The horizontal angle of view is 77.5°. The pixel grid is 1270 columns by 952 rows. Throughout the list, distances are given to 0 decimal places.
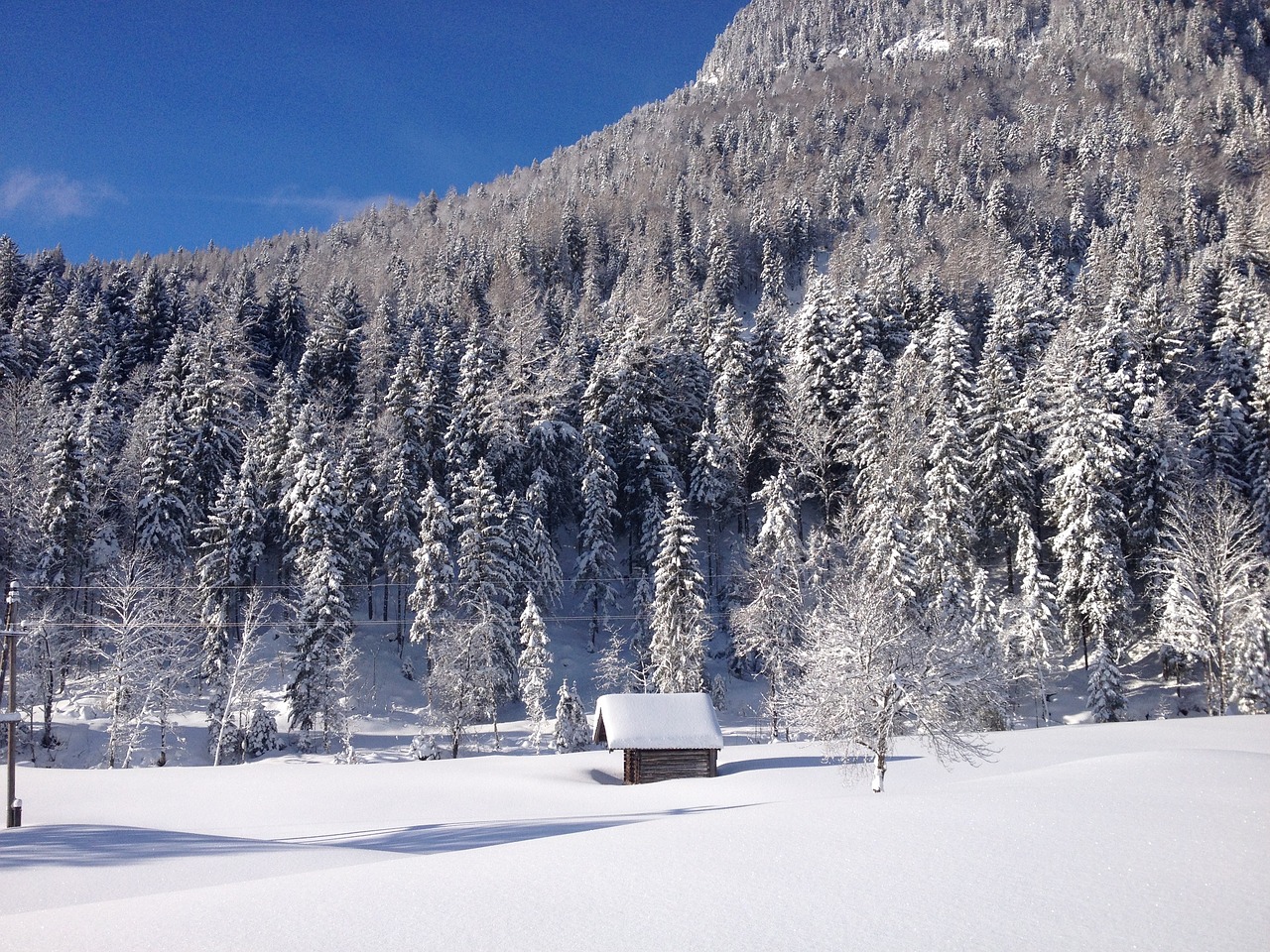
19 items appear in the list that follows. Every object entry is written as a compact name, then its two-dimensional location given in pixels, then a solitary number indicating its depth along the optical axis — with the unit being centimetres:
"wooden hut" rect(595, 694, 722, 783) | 3180
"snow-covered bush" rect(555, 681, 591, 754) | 4175
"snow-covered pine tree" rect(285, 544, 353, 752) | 4138
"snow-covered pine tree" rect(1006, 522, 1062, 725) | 4026
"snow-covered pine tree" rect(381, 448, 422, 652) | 5062
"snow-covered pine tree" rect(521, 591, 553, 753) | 4366
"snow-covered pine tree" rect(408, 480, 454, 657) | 4653
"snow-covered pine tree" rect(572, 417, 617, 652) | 5409
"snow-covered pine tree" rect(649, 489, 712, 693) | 4275
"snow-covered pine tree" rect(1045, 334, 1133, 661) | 4116
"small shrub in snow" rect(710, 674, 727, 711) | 4616
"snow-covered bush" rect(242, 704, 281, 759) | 3919
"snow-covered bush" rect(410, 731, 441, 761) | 3888
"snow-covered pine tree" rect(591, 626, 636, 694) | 4619
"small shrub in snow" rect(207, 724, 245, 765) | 3841
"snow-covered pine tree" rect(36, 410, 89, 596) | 4428
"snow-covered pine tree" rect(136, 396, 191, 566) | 4784
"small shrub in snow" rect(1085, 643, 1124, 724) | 3906
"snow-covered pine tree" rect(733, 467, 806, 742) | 4050
